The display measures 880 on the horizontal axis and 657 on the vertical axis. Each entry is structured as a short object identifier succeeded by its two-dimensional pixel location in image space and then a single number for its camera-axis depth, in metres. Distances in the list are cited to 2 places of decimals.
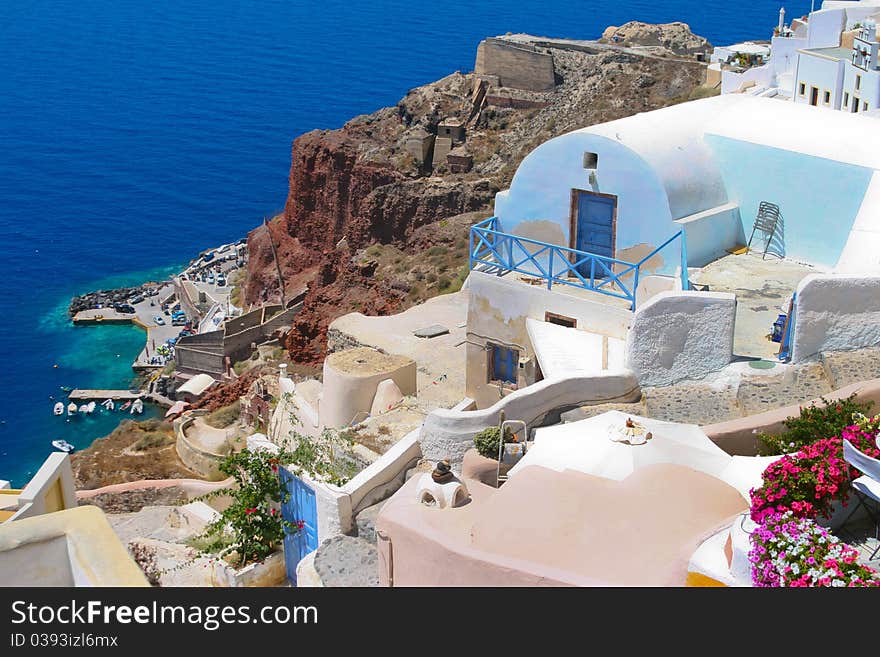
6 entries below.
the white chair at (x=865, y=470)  9.88
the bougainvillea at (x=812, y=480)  10.03
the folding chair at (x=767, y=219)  17.73
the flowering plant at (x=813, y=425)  12.26
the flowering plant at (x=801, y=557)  8.81
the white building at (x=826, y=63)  32.88
